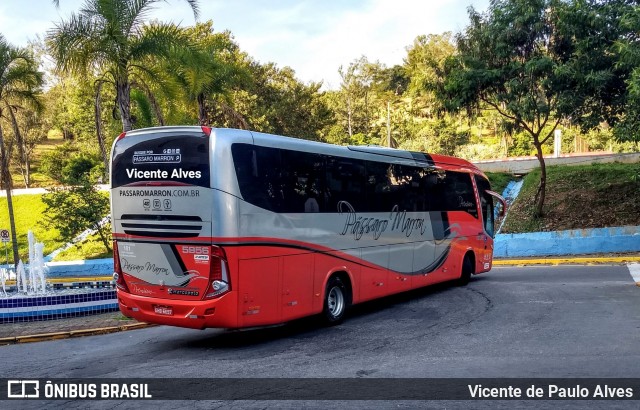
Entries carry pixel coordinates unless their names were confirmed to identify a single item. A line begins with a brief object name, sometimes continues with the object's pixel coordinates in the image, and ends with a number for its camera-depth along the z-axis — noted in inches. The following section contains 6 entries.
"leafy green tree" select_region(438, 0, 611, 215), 856.3
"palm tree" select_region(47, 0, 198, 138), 514.0
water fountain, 504.4
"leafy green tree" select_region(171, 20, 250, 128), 588.6
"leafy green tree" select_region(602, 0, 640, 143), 660.1
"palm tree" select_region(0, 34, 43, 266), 802.9
